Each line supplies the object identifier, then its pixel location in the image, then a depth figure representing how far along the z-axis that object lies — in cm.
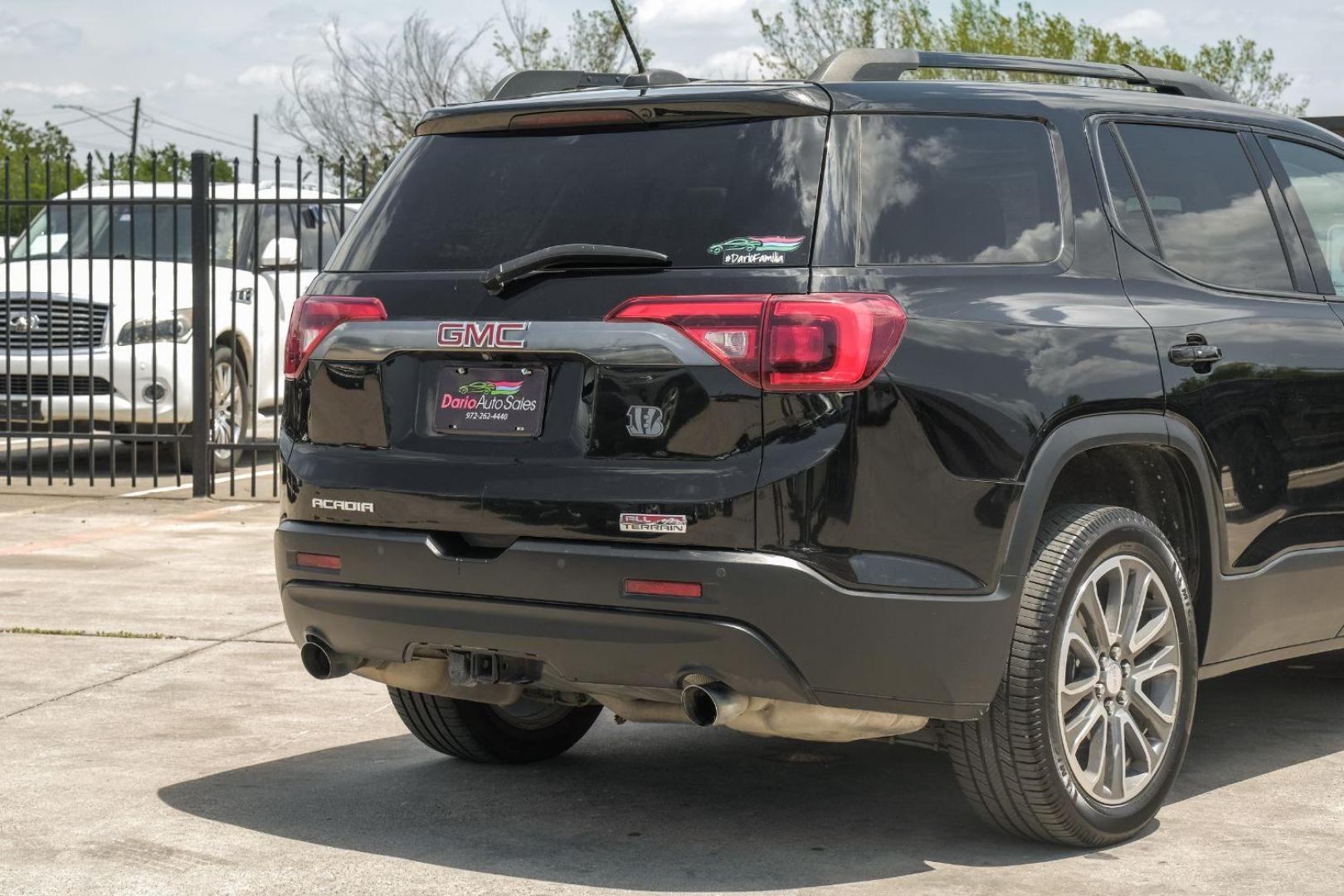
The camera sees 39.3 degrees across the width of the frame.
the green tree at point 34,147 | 4172
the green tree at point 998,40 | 3916
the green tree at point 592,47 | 3728
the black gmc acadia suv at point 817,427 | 412
